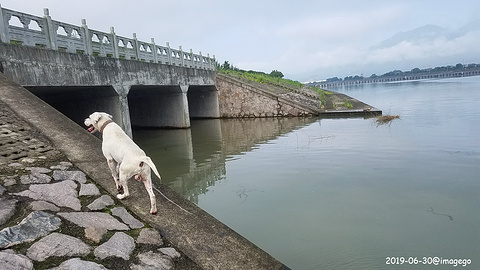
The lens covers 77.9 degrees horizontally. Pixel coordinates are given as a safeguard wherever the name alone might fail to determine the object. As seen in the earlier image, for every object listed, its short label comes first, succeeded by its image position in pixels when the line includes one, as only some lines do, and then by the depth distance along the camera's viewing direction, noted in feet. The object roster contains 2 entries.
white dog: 10.87
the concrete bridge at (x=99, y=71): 26.05
